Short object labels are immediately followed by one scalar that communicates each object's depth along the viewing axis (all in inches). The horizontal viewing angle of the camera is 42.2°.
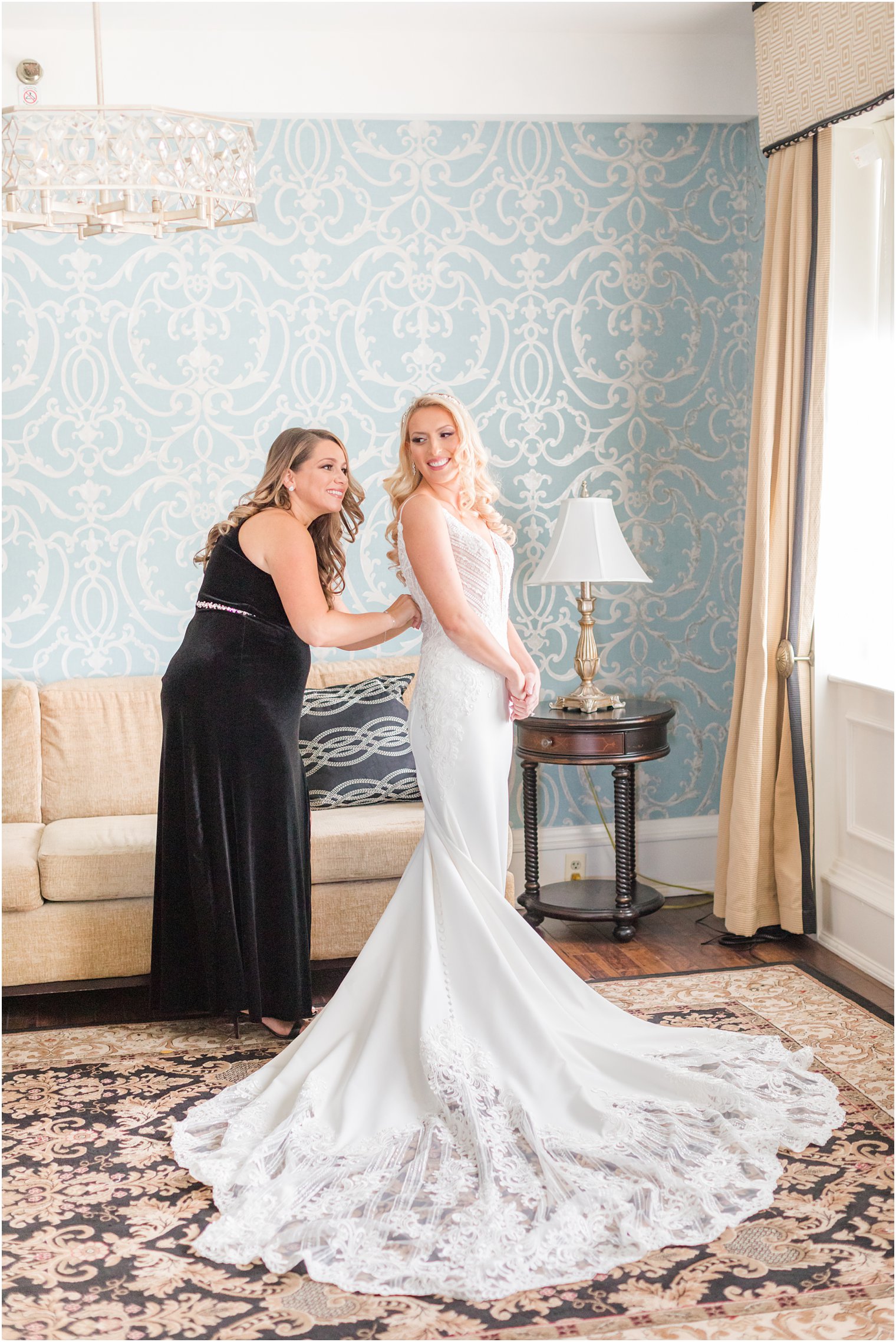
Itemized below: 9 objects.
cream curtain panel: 148.6
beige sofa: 132.7
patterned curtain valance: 125.9
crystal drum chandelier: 90.4
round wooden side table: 156.0
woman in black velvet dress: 120.0
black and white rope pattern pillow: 150.7
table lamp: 155.9
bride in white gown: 83.7
